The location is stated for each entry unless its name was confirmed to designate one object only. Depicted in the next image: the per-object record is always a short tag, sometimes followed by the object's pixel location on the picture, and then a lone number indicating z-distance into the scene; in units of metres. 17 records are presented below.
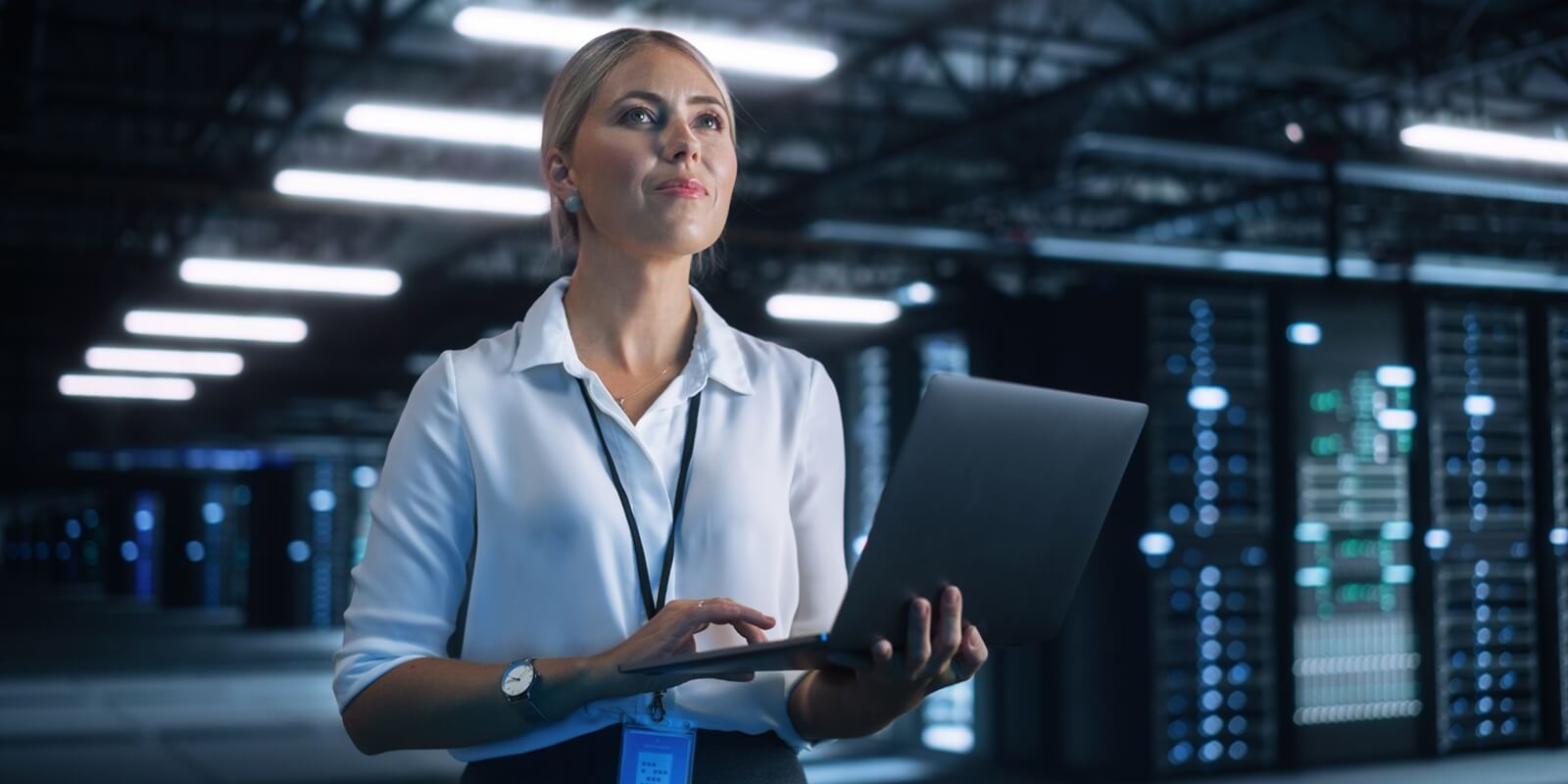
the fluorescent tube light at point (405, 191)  8.80
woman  1.25
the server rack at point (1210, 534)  7.02
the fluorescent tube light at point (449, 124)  7.19
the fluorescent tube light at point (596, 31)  6.07
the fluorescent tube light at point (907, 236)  15.79
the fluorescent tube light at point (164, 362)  16.58
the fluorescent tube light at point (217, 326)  13.66
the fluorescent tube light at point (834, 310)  12.41
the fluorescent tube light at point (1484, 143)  8.67
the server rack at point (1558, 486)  7.92
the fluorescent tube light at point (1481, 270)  17.55
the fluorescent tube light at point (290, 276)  11.15
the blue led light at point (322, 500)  22.88
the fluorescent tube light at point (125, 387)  19.06
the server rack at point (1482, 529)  7.73
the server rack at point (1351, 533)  7.36
